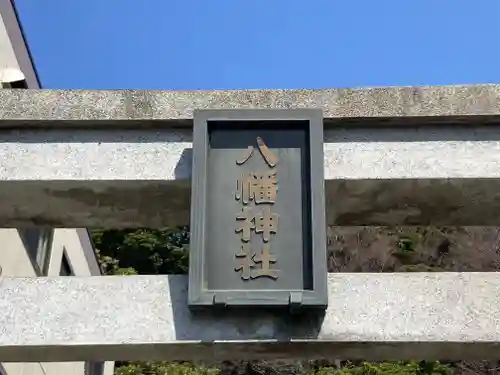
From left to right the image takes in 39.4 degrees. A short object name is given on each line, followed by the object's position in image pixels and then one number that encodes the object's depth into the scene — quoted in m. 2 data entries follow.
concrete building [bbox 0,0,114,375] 6.54
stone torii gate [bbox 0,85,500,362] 3.35
